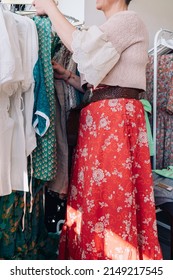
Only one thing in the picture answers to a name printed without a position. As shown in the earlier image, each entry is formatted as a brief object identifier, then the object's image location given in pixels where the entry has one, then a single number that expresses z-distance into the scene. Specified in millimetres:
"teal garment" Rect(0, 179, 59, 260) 860
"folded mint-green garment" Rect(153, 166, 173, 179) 1307
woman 789
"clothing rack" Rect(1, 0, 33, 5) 834
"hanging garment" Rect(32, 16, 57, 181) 800
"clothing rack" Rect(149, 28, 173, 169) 1522
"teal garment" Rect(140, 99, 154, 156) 1425
